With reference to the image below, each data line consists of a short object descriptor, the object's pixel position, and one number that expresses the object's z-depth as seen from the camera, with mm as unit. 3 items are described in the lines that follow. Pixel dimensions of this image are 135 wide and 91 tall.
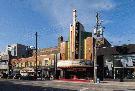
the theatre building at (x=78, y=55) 32011
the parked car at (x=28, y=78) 32090
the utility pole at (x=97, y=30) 28601
